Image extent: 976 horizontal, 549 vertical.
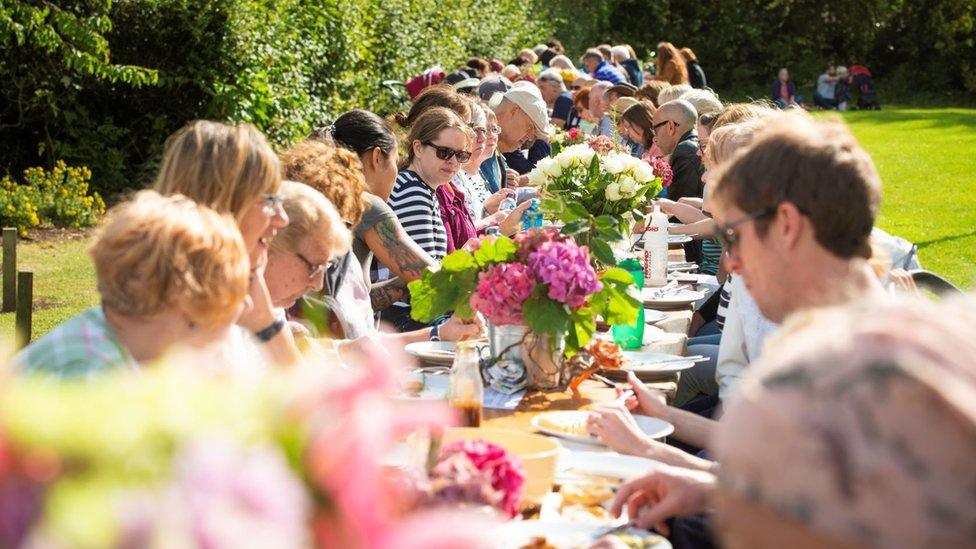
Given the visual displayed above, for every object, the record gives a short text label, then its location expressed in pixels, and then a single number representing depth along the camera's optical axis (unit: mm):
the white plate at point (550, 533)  2076
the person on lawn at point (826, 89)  36656
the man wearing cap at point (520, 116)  8320
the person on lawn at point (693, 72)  15551
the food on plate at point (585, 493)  2402
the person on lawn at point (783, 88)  35938
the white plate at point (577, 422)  2846
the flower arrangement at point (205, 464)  658
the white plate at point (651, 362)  3667
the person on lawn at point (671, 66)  12681
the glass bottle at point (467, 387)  2750
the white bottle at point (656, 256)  5508
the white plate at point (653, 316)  4637
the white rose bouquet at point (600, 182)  4980
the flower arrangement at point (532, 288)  3305
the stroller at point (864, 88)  37094
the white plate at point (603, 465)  2572
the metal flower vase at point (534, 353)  3420
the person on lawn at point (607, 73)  14570
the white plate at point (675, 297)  4988
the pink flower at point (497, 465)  1936
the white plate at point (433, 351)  3736
